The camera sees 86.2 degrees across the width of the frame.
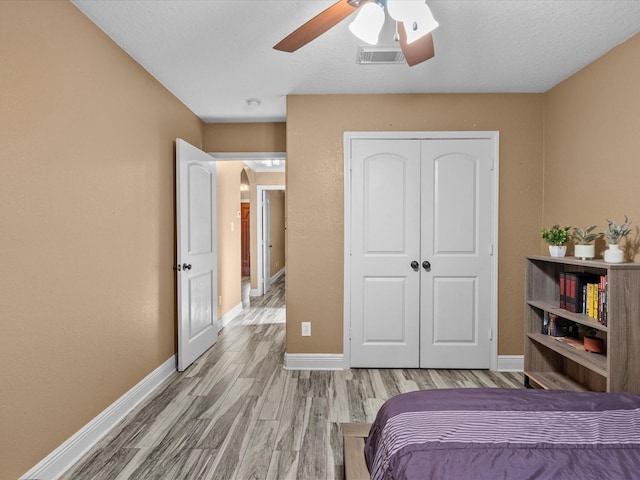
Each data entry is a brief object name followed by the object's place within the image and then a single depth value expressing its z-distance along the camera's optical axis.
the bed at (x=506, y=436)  0.93
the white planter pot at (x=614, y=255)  2.02
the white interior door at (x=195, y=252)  2.98
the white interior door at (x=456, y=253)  3.05
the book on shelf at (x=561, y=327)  2.55
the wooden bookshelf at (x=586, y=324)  1.89
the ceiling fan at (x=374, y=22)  1.48
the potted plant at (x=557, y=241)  2.41
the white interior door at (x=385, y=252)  3.07
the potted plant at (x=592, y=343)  2.19
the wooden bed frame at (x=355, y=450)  1.37
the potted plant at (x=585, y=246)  2.26
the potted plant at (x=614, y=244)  2.02
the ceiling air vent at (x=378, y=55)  2.31
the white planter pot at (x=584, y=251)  2.26
